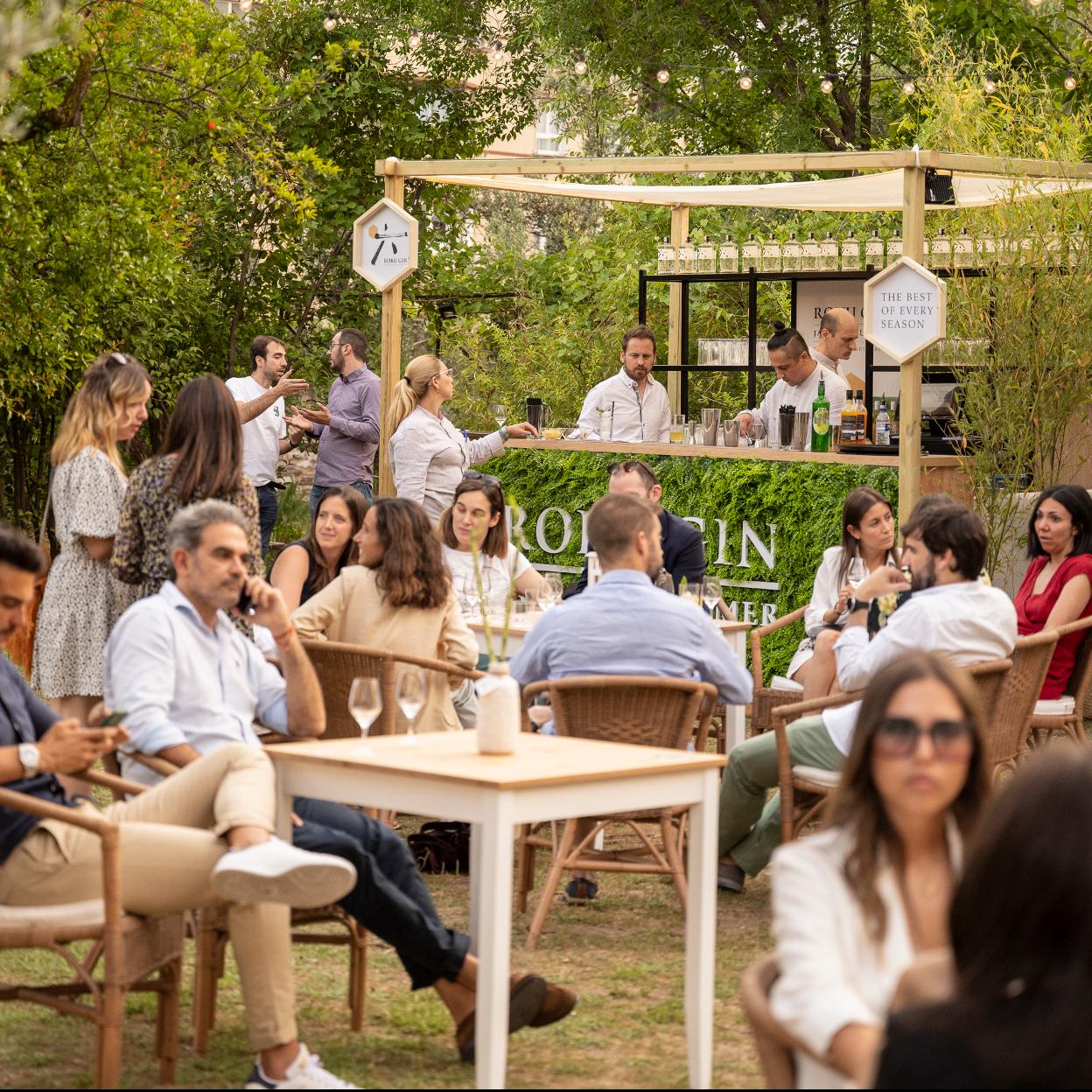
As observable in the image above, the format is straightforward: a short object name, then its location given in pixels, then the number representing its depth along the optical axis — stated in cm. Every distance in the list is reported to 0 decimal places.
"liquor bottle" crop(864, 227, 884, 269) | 1244
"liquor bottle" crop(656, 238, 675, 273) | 1334
